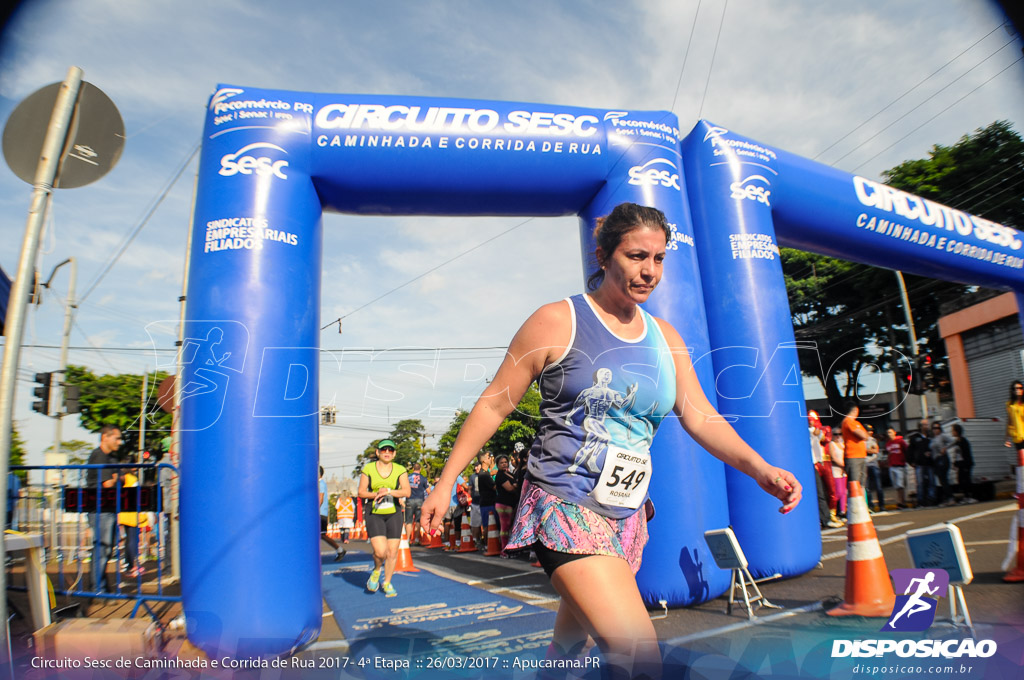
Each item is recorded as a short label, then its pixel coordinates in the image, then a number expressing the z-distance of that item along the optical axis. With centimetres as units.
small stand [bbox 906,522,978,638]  336
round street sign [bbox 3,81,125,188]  267
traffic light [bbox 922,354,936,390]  1920
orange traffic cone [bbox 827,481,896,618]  409
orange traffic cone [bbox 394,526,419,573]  865
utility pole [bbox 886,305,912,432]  1137
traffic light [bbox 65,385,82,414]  824
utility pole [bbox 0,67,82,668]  247
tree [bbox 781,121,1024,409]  725
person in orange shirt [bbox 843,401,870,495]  874
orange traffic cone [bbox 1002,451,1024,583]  457
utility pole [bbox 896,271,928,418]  1688
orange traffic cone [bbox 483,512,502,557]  1022
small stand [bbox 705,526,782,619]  454
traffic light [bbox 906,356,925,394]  1683
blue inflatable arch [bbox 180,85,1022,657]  412
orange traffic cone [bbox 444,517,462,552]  1229
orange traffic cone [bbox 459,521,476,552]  1162
